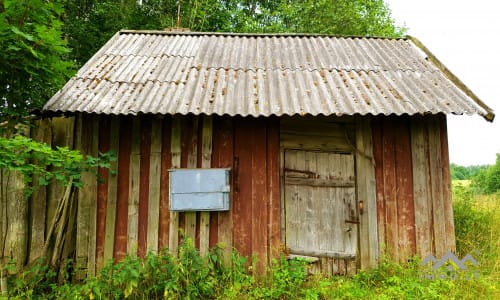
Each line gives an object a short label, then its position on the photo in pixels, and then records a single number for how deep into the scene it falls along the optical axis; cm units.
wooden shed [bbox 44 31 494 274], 418
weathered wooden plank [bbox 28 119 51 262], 420
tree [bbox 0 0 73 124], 319
